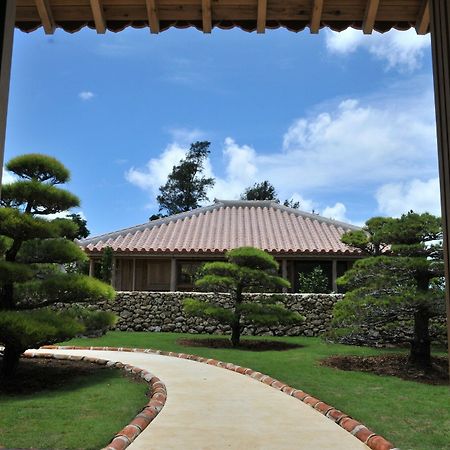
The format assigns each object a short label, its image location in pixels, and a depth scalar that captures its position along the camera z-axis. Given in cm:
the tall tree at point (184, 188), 4403
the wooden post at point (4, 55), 269
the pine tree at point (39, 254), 863
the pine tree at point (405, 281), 977
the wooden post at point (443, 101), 287
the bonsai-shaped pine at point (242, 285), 1355
